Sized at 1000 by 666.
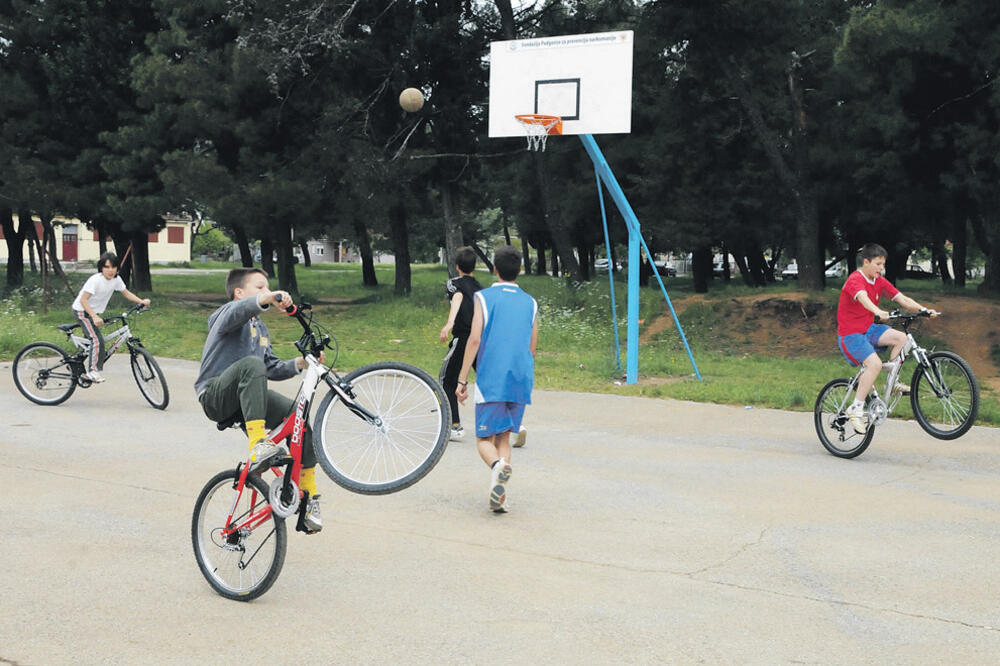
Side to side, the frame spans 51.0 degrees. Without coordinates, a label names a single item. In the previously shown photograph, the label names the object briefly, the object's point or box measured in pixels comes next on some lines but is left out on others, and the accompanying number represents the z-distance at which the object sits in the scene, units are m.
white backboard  15.21
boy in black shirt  9.52
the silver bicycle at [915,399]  9.36
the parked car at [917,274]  72.97
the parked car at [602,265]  83.90
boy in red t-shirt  9.25
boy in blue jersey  7.04
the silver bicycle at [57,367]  12.25
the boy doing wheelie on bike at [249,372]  5.45
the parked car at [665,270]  74.03
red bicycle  5.24
